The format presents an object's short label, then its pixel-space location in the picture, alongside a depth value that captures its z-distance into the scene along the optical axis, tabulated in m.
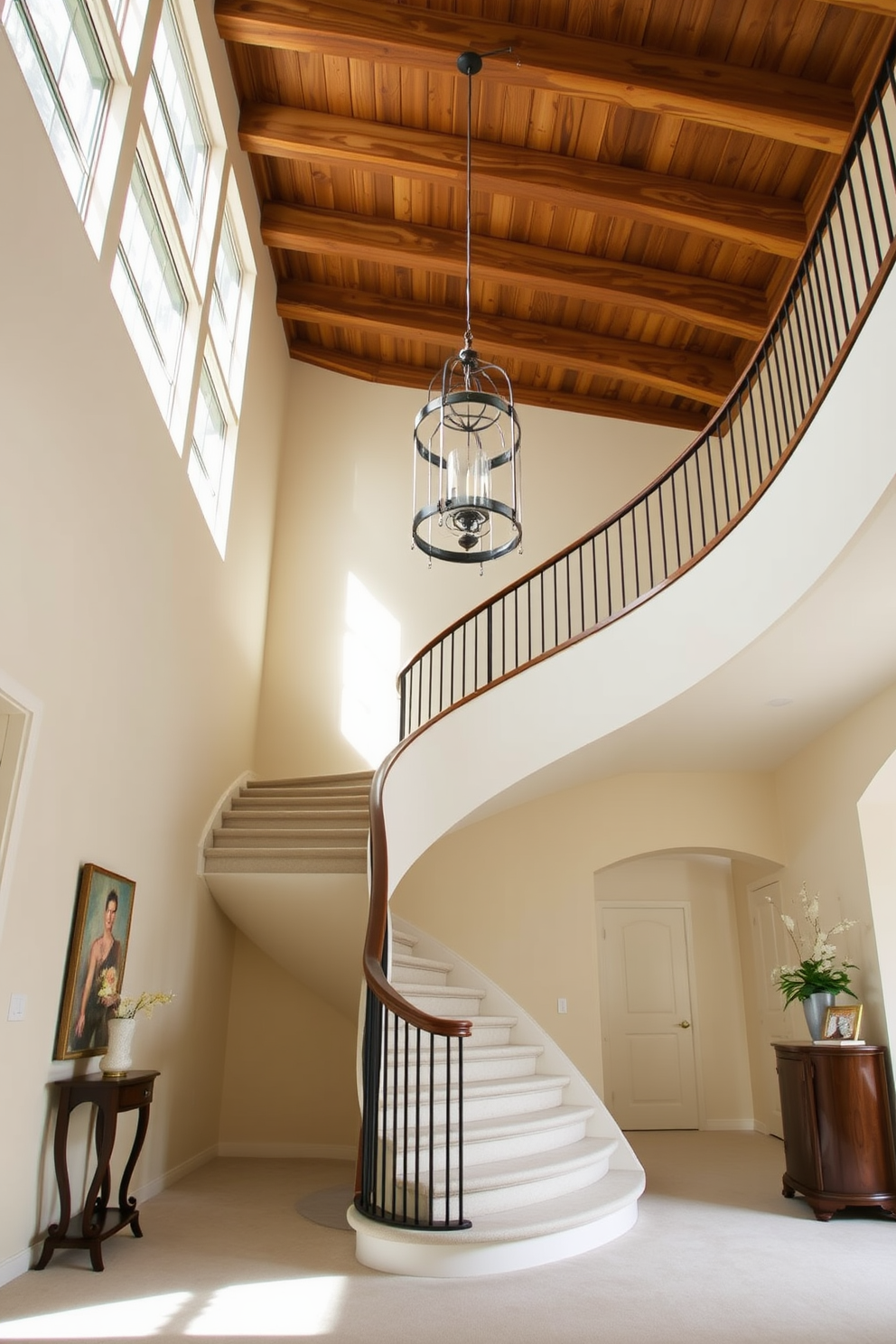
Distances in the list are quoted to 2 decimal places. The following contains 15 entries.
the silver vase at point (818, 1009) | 5.48
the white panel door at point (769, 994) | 7.44
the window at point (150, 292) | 5.02
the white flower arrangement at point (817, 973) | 5.51
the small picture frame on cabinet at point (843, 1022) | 5.30
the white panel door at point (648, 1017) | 8.26
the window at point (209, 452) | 6.52
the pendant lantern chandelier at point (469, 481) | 4.10
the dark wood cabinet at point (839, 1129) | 4.86
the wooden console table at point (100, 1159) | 3.71
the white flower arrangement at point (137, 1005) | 4.30
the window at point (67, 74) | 3.81
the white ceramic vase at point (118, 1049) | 4.11
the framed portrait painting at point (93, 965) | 4.04
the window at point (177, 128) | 5.63
